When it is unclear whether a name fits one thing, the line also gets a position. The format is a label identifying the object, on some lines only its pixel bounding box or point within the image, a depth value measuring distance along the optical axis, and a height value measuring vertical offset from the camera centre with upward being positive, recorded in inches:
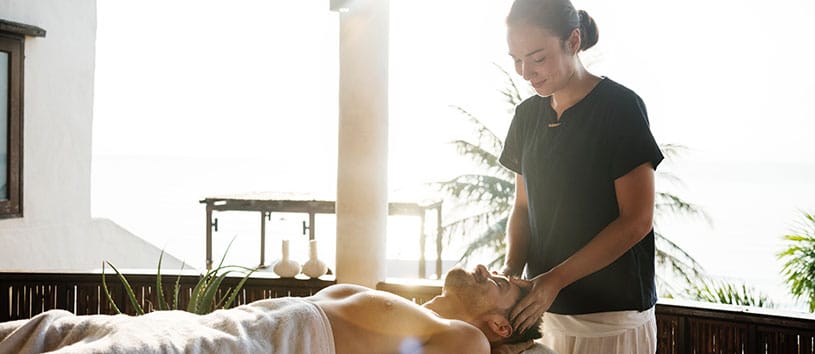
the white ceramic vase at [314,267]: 151.3 -18.5
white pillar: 148.1 +5.3
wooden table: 248.8 -11.6
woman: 70.3 -1.9
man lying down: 67.7 -14.6
